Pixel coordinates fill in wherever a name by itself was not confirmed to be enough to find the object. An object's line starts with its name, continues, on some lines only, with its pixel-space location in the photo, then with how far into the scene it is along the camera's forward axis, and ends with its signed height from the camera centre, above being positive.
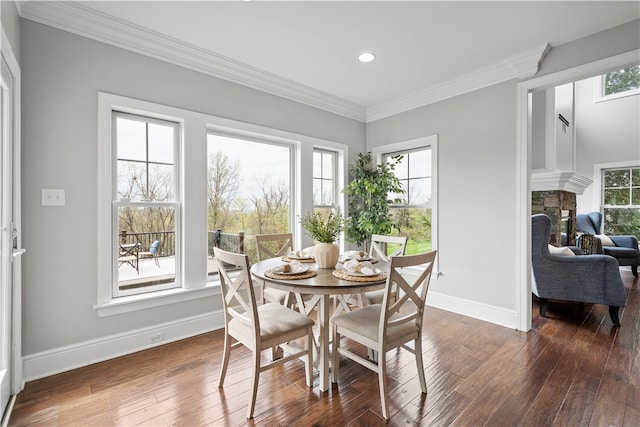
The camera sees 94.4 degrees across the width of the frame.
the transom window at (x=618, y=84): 5.97 +2.68
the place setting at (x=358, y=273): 1.88 -0.41
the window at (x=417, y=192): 3.80 +0.28
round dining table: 1.76 -0.44
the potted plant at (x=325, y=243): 2.29 -0.24
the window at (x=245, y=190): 3.18 +0.25
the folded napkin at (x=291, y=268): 2.02 -0.39
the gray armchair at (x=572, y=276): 2.99 -0.66
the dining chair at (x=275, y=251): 2.52 -0.43
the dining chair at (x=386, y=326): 1.72 -0.73
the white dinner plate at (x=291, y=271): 1.99 -0.40
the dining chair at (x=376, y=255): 2.44 -0.44
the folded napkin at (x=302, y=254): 2.62 -0.38
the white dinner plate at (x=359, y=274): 1.93 -0.40
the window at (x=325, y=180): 4.18 +0.46
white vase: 2.28 -0.33
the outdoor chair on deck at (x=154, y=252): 2.74 -0.37
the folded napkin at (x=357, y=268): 1.96 -0.38
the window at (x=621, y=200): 5.95 +0.27
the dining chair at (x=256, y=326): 1.74 -0.73
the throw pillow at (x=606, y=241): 5.32 -0.50
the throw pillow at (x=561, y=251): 3.29 -0.43
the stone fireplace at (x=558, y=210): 4.33 +0.05
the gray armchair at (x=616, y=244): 4.99 -0.54
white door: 1.79 -0.21
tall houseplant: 4.01 +0.23
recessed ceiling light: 2.90 +1.55
